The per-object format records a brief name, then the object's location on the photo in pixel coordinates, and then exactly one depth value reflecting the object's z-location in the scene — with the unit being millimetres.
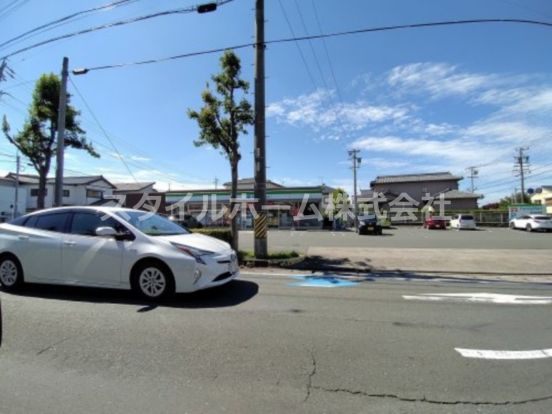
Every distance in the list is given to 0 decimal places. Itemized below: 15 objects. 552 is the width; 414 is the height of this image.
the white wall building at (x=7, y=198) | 51531
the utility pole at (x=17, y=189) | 47294
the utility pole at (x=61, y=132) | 14664
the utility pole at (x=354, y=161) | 49006
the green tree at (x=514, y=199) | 84162
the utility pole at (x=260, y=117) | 13094
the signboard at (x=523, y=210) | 44594
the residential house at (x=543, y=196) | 66288
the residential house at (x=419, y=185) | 63725
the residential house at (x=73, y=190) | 53969
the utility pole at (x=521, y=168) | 63750
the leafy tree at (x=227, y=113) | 14594
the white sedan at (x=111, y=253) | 6789
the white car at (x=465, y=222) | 40750
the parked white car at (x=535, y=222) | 35438
